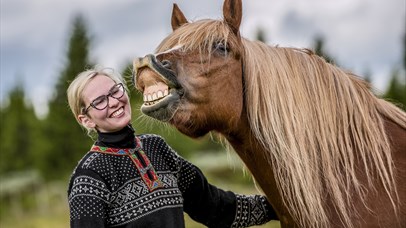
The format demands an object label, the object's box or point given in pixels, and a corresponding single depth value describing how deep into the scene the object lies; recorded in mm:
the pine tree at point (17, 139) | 40562
